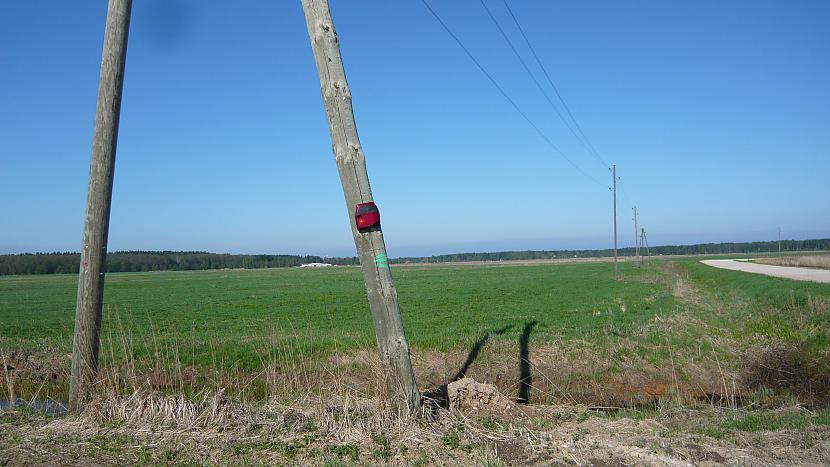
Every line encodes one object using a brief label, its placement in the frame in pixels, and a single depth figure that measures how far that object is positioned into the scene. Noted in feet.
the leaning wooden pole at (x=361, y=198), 19.99
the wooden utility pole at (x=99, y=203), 23.03
